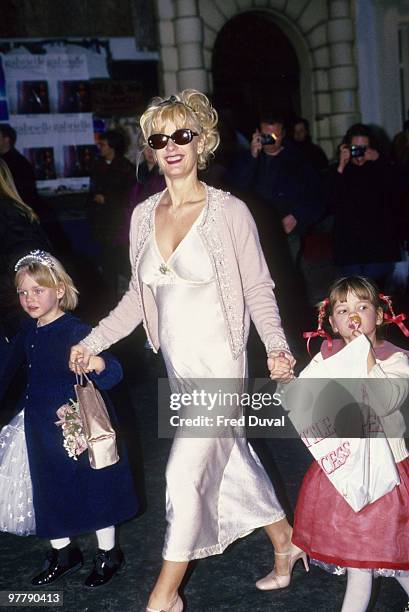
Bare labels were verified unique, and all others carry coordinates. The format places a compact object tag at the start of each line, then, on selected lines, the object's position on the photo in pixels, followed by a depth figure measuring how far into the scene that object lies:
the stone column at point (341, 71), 13.59
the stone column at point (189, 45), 12.64
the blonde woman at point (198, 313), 3.31
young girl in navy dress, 3.71
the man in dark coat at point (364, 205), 6.97
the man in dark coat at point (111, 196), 8.78
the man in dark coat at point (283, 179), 6.87
